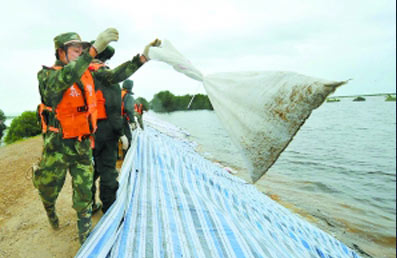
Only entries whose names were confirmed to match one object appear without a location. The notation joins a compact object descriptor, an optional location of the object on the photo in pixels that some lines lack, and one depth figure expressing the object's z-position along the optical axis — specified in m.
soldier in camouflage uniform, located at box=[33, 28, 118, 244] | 1.99
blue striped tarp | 1.73
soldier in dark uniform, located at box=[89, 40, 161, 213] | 2.60
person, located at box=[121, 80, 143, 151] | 4.48
